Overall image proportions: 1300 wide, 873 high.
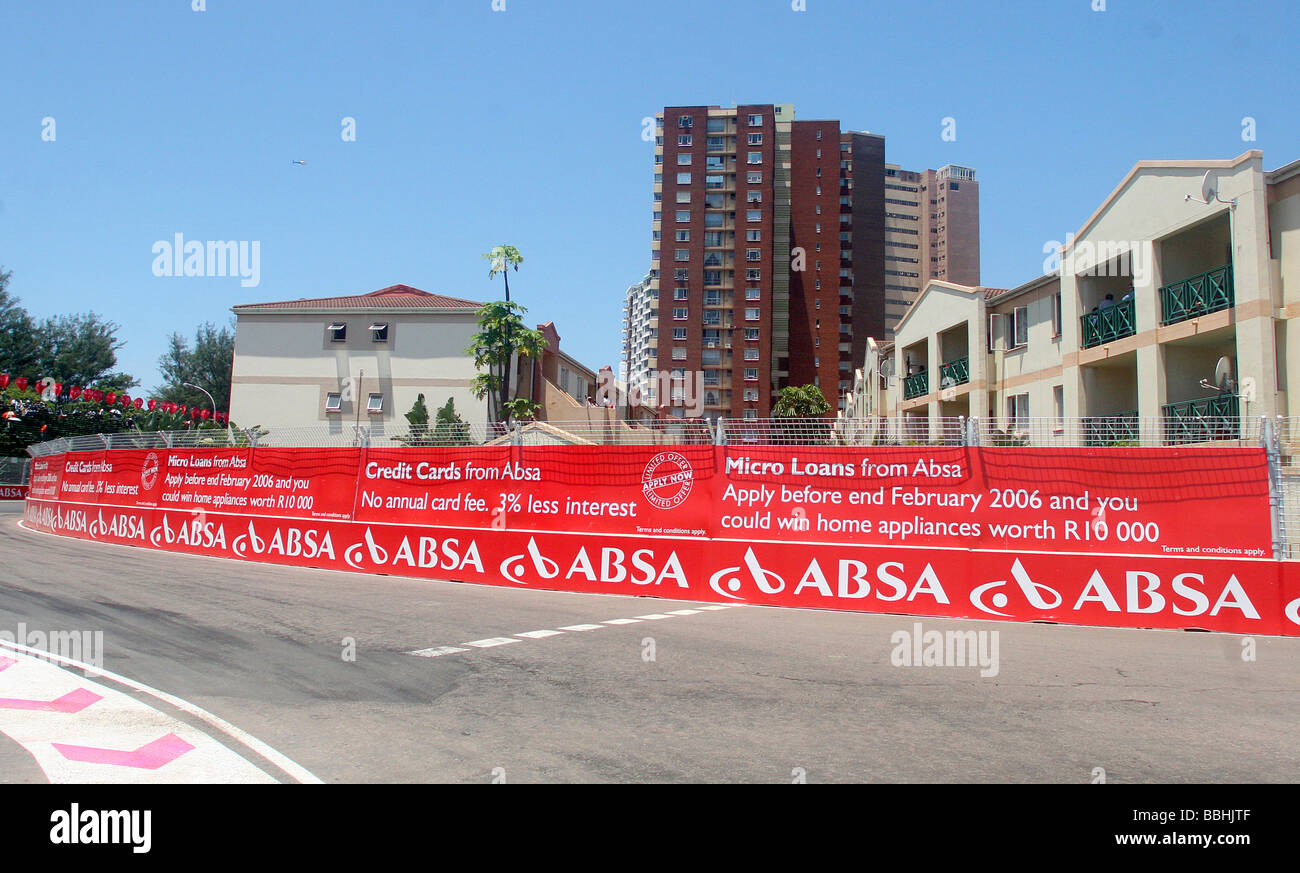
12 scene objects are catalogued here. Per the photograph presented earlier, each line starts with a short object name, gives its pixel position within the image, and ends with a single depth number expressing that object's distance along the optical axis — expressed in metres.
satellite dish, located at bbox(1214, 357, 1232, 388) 18.76
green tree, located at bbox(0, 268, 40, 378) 59.34
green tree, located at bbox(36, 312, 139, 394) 62.81
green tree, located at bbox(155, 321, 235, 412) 73.81
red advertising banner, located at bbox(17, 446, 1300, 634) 11.39
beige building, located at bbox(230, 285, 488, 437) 42.50
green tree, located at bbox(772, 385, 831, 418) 63.56
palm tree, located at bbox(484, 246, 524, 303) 39.69
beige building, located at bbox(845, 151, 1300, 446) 18.69
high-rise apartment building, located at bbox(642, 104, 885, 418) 85.50
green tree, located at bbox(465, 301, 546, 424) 38.91
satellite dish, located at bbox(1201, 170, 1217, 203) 19.69
